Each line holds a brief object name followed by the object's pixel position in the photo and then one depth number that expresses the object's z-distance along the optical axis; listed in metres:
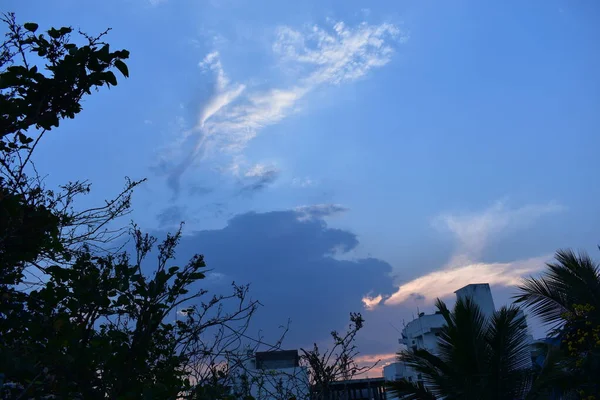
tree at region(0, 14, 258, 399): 3.39
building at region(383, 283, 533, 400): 40.56
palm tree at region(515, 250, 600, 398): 12.10
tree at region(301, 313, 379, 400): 5.52
